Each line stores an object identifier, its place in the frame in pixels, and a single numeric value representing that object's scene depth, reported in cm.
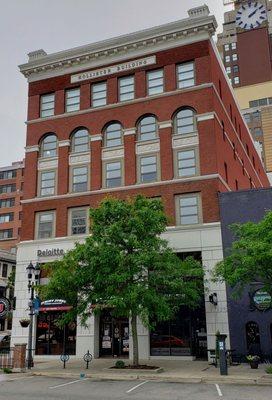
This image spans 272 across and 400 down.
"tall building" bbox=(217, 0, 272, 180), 10669
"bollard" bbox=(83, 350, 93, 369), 2458
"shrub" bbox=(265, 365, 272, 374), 2091
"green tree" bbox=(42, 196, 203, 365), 2328
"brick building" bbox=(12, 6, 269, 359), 3003
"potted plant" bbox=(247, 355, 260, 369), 2366
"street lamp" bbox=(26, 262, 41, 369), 2514
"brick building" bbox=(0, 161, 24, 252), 9175
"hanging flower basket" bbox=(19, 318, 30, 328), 2681
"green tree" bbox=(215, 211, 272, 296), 2117
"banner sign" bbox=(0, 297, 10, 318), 2316
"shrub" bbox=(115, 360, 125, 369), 2370
